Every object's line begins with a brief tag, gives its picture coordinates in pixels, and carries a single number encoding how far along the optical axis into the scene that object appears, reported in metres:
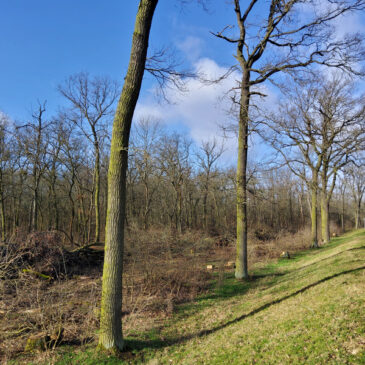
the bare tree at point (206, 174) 31.42
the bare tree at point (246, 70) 10.47
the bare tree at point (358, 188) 39.01
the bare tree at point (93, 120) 20.56
